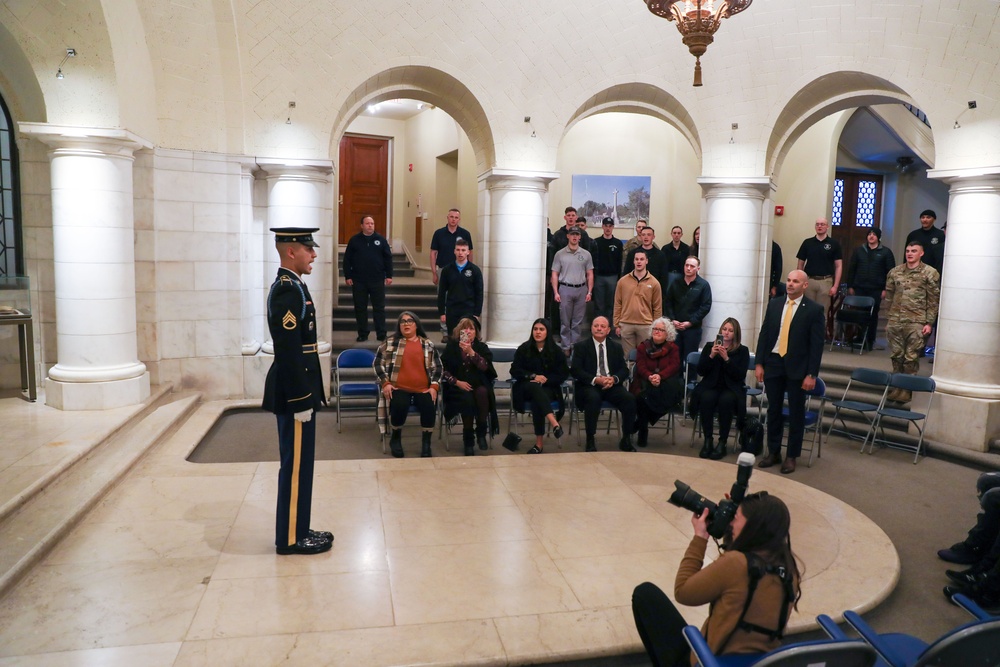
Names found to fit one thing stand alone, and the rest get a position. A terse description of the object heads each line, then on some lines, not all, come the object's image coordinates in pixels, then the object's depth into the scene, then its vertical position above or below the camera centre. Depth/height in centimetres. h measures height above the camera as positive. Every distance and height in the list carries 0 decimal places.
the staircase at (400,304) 946 -51
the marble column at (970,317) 631 -32
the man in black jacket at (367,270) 812 -4
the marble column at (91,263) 579 -2
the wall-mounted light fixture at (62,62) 565 +150
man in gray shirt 805 -12
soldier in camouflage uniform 711 -33
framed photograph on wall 1120 +113
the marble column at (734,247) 809 +30
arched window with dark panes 649 +45
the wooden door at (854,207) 1232 +118
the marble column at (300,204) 717 +60
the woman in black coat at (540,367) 628 -83
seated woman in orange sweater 586 -89
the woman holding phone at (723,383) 616 -92
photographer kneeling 215 -90
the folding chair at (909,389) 617 -104
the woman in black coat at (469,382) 606 -94
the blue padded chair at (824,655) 186 -96
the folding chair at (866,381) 644 -91
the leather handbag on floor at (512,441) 618 -143
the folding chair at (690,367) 711 -91
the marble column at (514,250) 790 +21
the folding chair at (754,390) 652 -104
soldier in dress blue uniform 359 -60
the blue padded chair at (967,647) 201 -100
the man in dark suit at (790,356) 573 -63
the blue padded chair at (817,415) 606 -115
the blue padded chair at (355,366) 635 -96
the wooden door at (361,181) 1368 +159
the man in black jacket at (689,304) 773 -33
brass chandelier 497 +175
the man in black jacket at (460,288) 754 -20
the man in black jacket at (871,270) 934 +10
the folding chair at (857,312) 929 -44
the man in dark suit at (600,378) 624 -91
